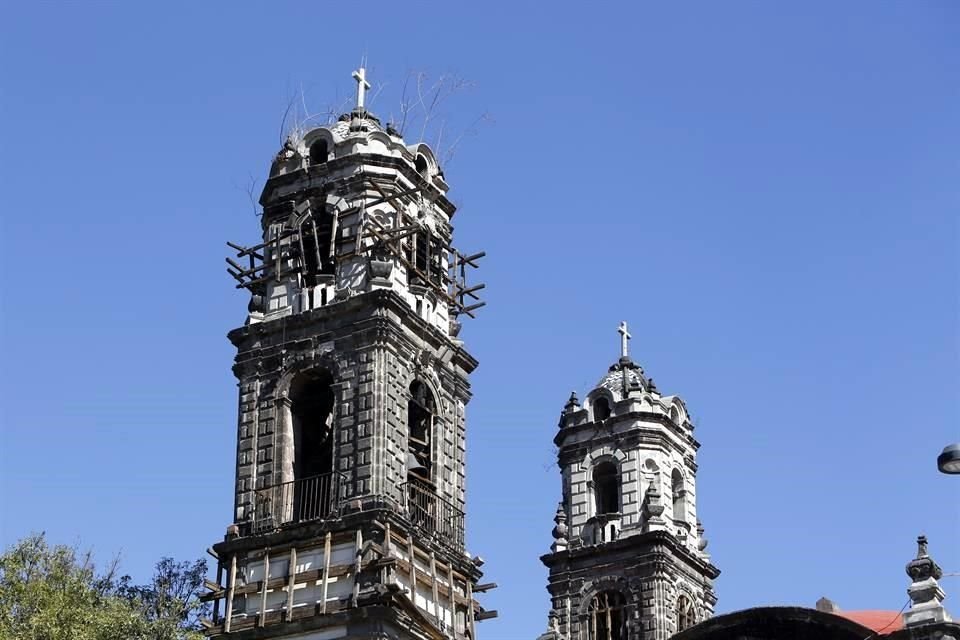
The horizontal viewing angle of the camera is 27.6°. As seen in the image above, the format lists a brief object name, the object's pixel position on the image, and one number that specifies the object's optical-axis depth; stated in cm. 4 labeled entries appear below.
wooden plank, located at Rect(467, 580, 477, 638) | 4262
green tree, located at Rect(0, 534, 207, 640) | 3912
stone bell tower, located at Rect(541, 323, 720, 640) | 5450
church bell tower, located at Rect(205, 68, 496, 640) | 4066
